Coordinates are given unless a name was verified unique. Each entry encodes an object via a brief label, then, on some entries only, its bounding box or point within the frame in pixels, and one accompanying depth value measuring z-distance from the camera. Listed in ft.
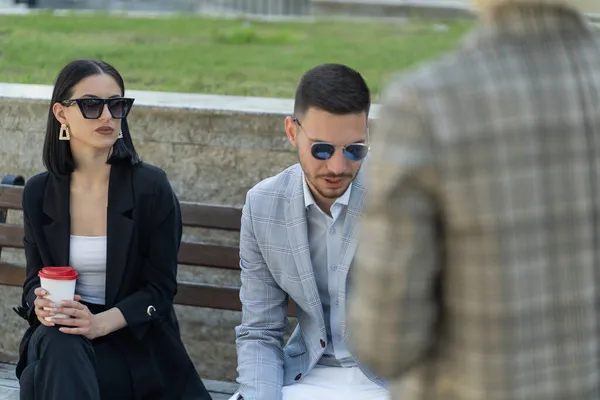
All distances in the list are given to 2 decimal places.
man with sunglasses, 19.62
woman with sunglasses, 23.48
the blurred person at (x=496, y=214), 10.00
